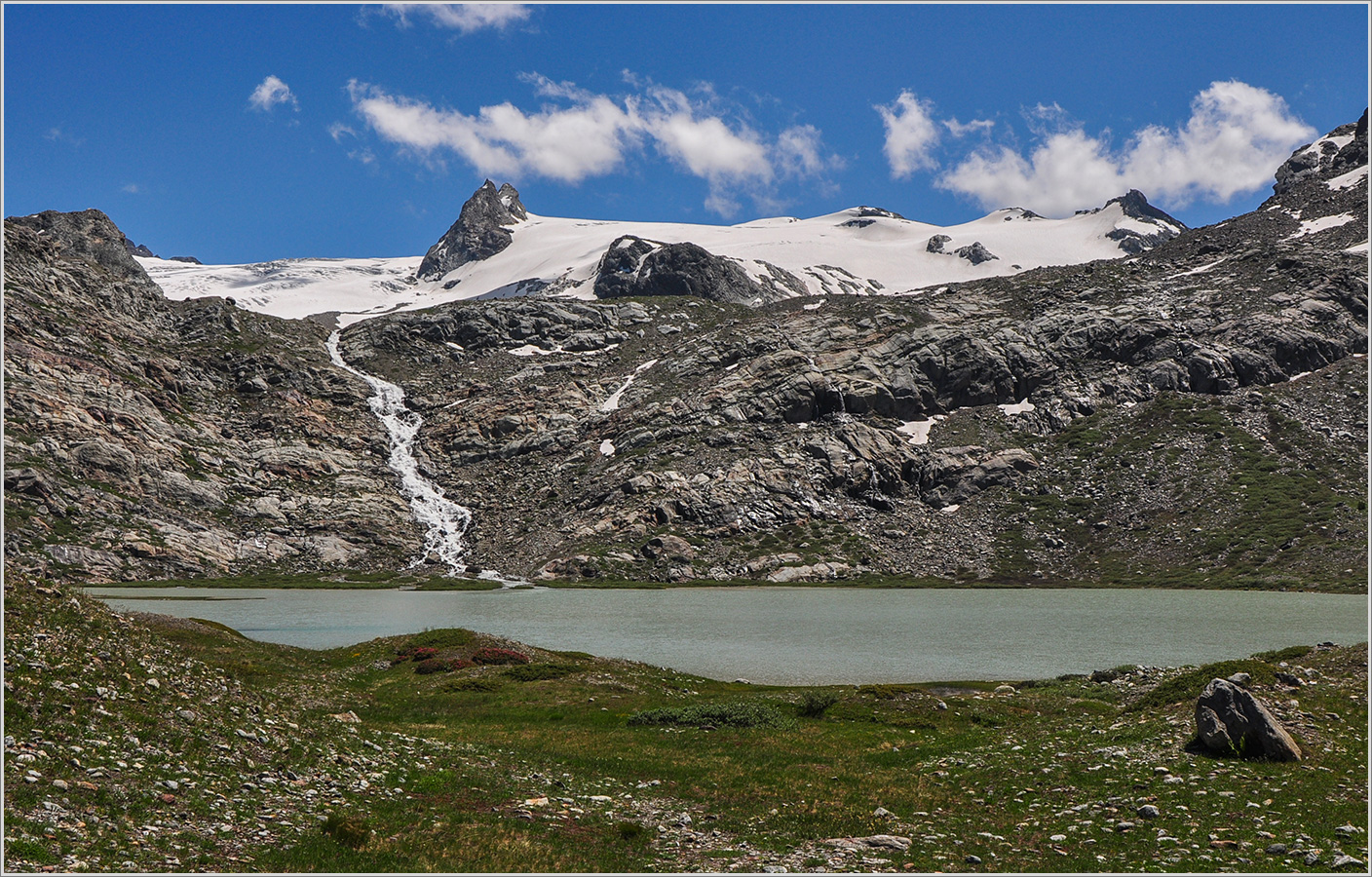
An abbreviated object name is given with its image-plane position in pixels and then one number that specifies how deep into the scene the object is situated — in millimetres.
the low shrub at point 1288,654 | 39066
